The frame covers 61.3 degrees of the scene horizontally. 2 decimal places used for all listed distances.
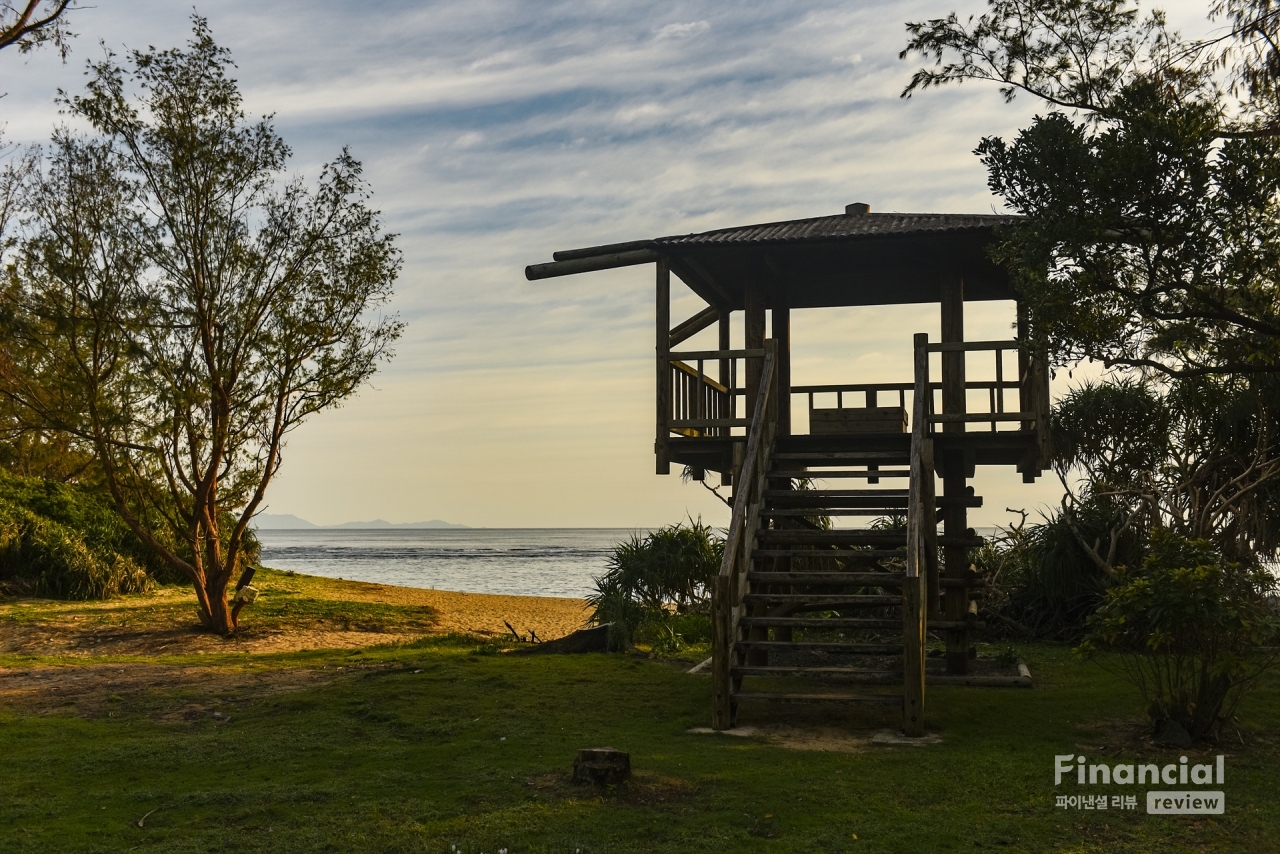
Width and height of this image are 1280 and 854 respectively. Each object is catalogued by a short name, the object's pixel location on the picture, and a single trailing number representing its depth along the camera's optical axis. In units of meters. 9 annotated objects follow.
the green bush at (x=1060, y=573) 16.64
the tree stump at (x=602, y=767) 7.18
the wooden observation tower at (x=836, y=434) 10.12
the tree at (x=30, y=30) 13.40
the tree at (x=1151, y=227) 9.13
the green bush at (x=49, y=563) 20.81
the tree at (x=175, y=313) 16.81
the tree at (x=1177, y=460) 16.16
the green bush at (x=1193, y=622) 8.19
